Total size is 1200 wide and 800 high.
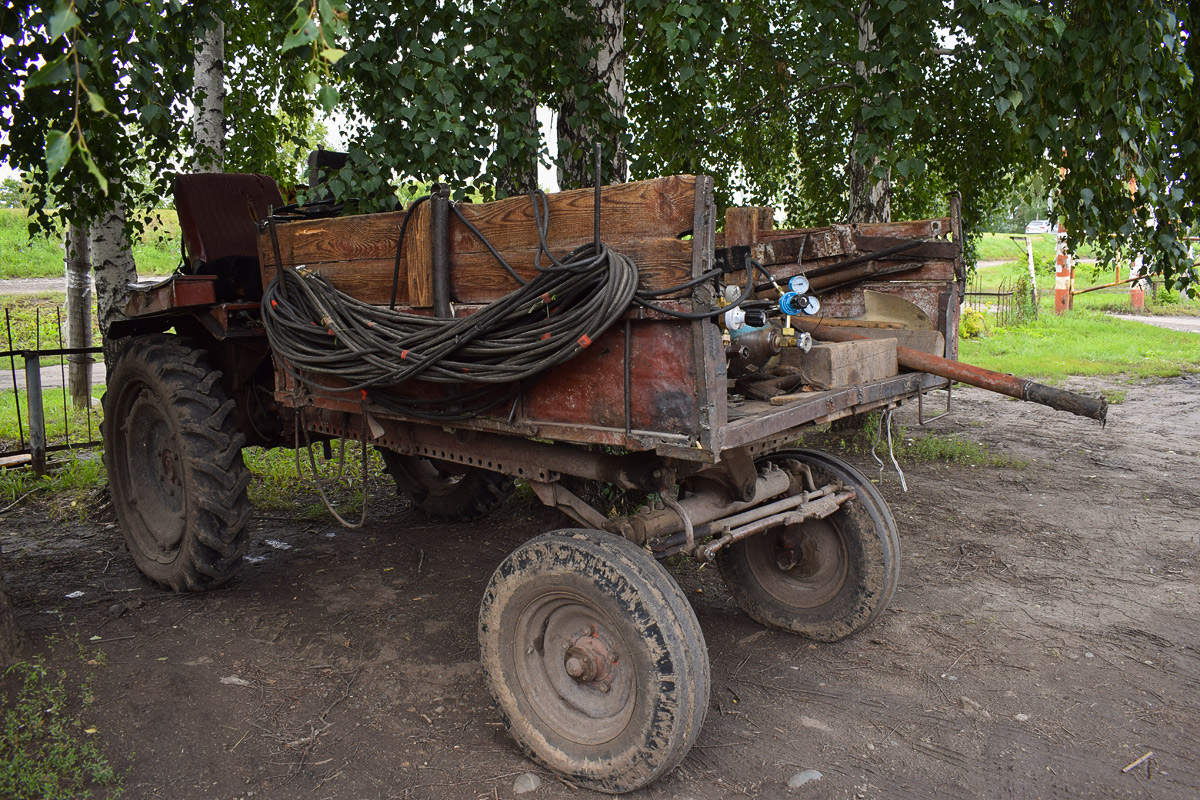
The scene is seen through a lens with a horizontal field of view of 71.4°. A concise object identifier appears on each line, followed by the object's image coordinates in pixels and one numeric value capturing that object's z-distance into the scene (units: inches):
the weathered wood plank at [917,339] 138.3
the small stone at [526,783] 103.8
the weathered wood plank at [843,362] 117.9
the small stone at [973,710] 118.8
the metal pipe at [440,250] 116.7
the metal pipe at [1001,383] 110.6
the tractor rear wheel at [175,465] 150.5
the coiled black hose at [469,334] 96.1
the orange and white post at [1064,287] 679.1
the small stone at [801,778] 104.0
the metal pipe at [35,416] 237.9
